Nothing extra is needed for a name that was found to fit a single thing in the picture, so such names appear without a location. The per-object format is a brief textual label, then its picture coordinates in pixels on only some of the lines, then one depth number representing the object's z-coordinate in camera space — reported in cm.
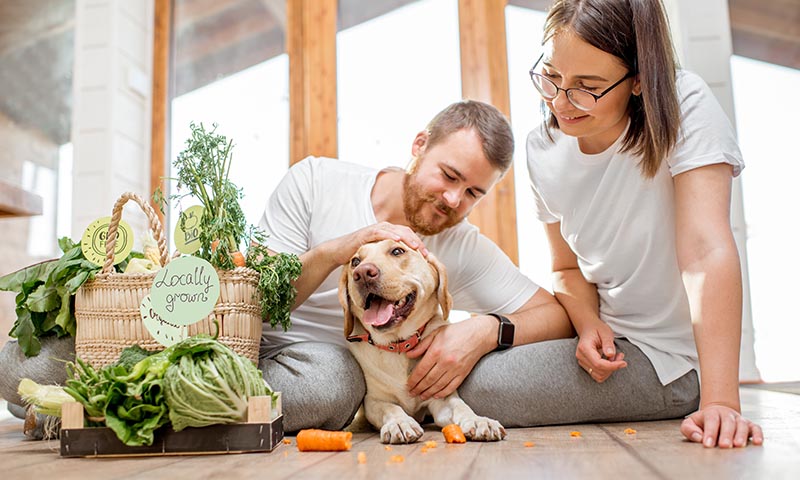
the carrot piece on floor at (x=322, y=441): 138
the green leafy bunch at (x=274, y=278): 168
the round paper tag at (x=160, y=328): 152
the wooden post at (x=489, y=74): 369
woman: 145
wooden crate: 135
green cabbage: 131
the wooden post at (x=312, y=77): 395
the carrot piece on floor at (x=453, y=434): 146
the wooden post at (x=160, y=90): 415
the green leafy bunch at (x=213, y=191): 161
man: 180
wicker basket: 160
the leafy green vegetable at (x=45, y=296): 175
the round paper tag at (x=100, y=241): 167
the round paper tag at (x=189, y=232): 163
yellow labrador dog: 174
